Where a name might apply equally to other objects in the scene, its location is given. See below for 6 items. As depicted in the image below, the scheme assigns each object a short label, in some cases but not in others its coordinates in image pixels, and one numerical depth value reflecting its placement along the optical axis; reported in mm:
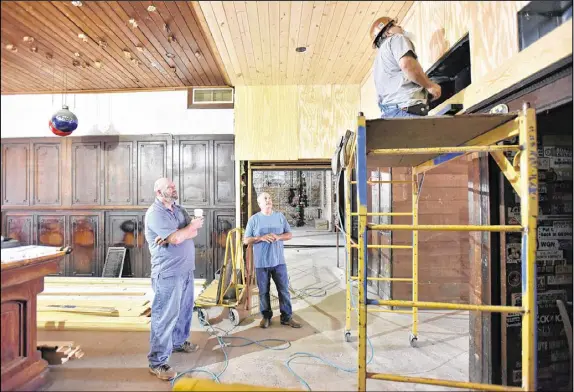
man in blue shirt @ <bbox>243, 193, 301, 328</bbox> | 3895
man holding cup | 2510
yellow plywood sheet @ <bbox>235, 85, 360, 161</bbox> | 5164
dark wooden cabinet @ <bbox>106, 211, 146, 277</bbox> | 3838
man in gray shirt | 1356
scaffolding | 1365
